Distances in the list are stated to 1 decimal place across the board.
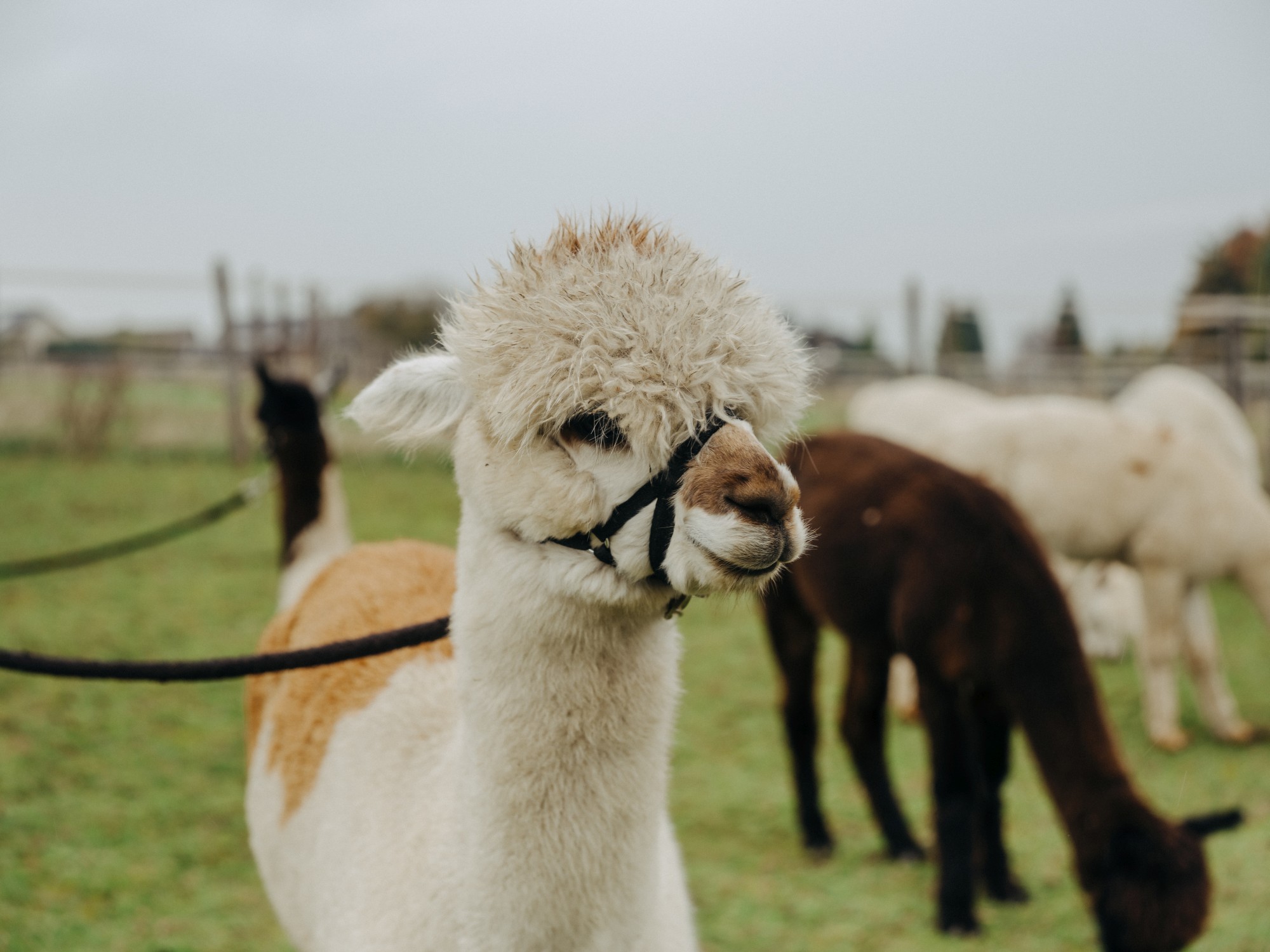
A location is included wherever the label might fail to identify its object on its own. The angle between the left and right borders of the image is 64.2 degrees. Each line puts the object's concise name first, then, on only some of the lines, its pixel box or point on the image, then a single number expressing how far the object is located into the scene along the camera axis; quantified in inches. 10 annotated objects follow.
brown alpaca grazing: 121.3
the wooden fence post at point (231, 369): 524.7
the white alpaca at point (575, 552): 57.7
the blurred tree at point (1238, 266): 449.7
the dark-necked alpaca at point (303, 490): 135.1
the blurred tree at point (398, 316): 602.5
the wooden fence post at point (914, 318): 553.6
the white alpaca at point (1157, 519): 238.1
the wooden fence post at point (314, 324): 566.7
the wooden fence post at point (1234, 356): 431.5
